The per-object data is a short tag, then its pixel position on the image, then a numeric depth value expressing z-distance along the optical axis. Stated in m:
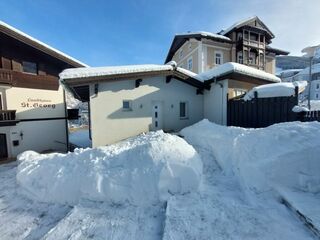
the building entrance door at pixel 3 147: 10.71
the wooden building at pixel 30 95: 10.45
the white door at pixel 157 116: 10.90
